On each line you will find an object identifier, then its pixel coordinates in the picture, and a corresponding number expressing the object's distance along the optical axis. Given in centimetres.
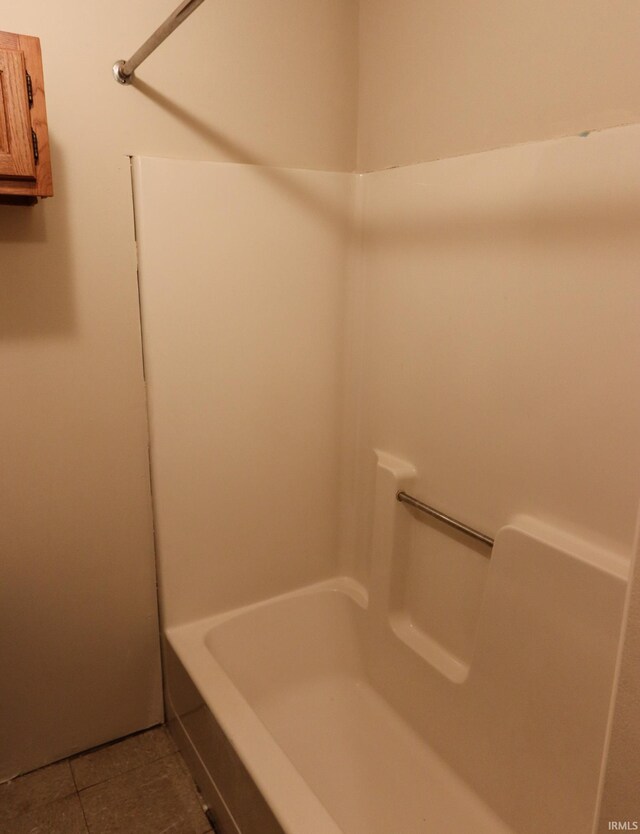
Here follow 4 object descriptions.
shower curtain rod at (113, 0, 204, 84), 109
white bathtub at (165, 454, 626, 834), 123
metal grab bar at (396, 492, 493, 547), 148
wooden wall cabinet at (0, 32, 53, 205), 115
